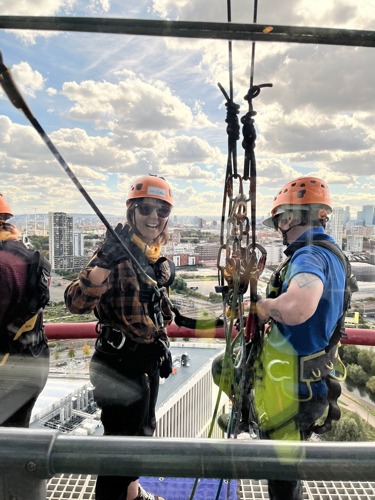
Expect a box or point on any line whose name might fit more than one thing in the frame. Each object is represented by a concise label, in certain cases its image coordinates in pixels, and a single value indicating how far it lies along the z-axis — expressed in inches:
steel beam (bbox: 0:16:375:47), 29.9
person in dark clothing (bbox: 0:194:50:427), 64.0
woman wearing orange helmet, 55.9
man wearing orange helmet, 50.1
